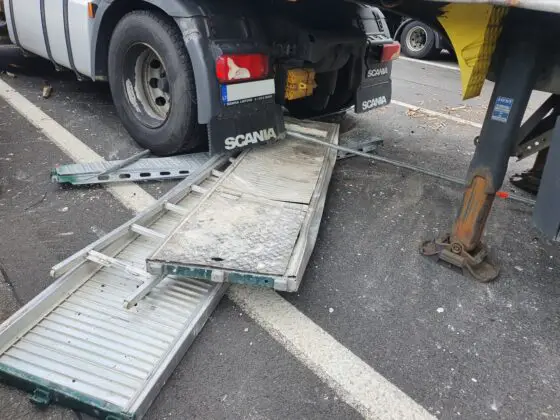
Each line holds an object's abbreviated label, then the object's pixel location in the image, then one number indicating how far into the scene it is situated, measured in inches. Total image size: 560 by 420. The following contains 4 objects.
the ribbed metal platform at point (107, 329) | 72.4
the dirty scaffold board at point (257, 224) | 90.1
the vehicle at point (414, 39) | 398.6
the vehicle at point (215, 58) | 127.4
